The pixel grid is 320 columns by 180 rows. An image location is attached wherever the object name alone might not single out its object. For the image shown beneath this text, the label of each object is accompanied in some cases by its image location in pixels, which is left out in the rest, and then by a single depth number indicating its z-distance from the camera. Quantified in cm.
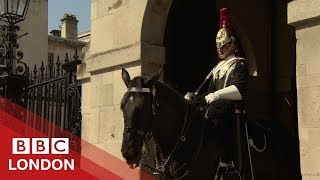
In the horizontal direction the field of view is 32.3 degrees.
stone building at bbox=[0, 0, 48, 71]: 2783
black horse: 460
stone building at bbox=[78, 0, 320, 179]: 513
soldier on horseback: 504
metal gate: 916
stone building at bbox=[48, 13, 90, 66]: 2851
